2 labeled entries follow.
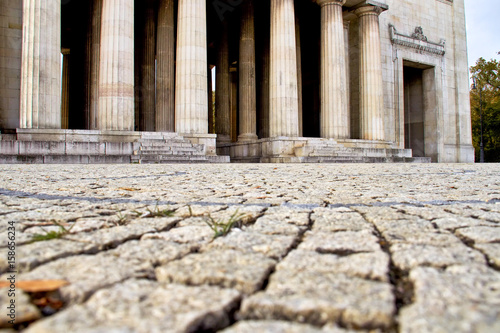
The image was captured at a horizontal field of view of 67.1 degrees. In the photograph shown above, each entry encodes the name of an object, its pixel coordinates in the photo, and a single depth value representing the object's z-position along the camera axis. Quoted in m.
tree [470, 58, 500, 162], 34.00
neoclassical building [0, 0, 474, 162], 13.99
